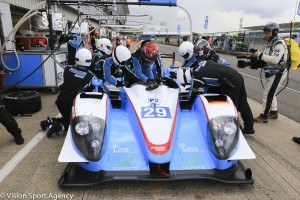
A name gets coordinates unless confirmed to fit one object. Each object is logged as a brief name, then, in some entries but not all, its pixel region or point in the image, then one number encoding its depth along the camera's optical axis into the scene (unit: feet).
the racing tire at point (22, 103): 17.57
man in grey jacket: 16.31
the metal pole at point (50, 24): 21.35
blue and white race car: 9.00
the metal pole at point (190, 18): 23.87
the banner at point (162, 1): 23.09
